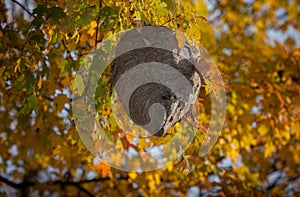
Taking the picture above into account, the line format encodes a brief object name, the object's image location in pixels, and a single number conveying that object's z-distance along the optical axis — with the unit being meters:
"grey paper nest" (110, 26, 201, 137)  5.65
